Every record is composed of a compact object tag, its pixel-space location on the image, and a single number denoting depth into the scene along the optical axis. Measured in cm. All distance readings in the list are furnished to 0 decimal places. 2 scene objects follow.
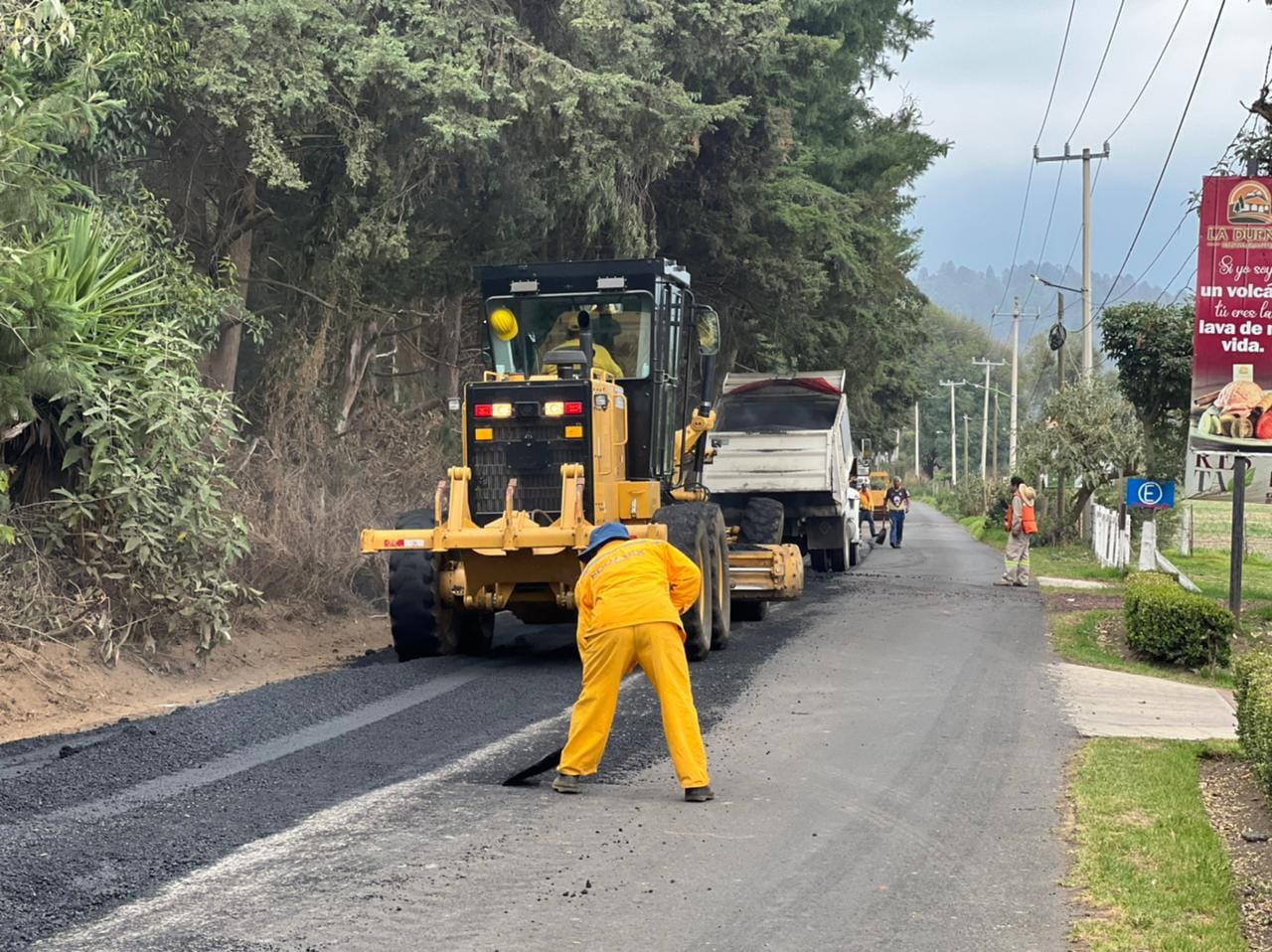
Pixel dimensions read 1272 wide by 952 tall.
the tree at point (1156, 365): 2430
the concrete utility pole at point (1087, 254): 3662
